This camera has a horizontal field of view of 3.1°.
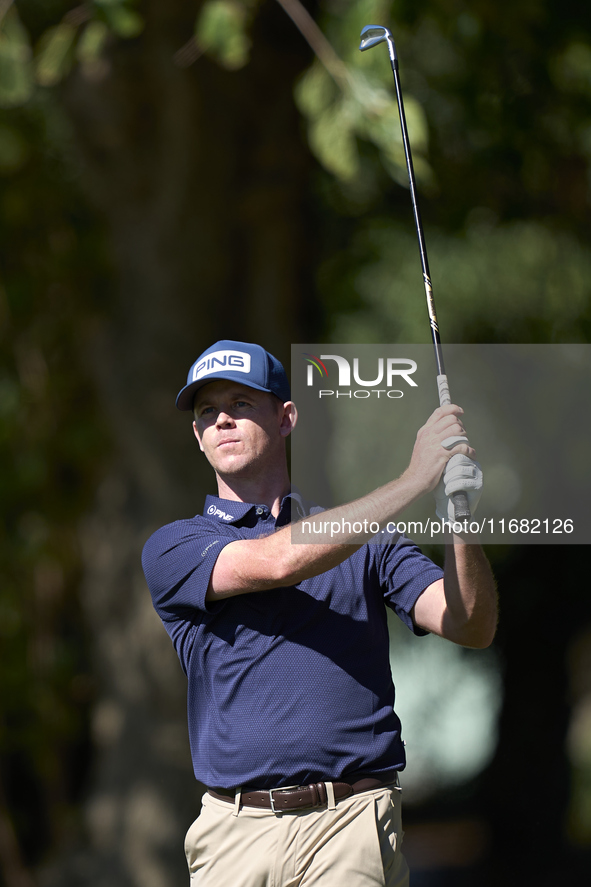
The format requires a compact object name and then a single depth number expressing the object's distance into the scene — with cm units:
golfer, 1856
